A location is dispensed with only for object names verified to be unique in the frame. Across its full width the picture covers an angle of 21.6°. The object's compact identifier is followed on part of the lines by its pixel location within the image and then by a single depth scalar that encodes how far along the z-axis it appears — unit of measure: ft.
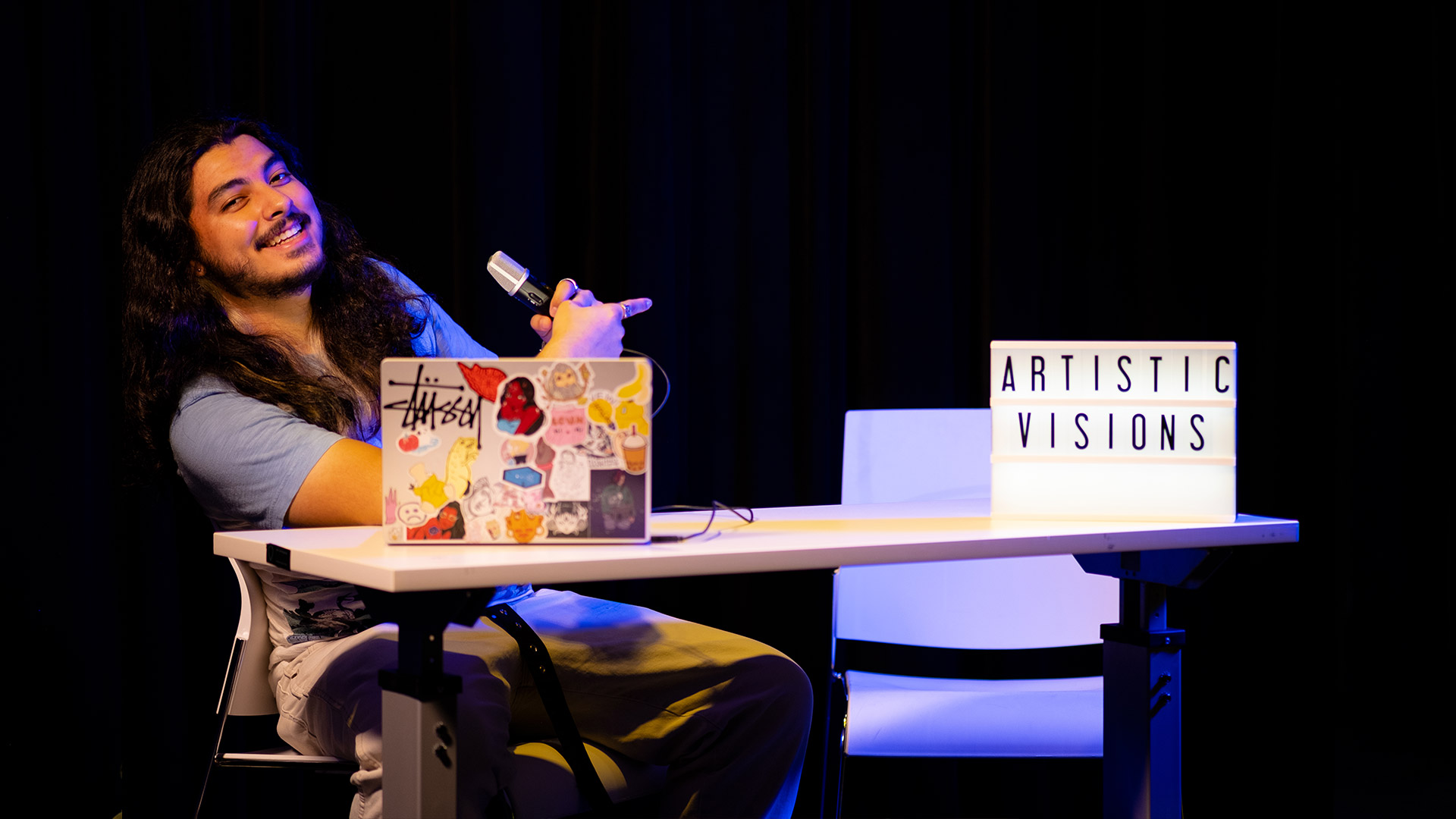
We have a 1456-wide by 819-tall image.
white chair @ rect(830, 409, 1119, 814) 17.14
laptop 14.02
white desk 13.61
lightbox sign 14.89
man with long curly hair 14.98
